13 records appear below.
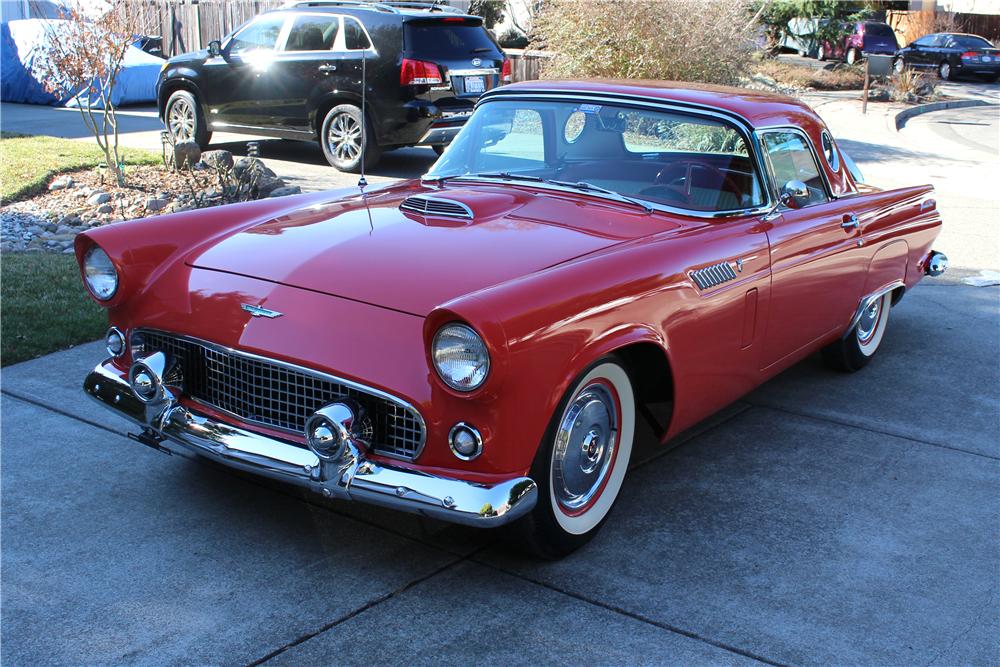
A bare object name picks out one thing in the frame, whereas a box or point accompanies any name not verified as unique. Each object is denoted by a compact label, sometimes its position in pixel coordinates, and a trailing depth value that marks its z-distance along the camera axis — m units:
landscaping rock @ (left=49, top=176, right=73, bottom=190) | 9.54
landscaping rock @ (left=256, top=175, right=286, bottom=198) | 8.86
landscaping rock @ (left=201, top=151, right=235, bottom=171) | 9.69
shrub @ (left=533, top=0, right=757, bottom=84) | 13.59
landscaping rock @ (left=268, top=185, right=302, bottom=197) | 8.87
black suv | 10.44
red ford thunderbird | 3.08
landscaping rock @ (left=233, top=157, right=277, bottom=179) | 9.02
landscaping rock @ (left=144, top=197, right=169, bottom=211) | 8.52
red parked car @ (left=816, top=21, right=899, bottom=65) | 31.02
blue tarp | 16.52
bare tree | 9.17
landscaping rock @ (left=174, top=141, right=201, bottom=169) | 10.06
